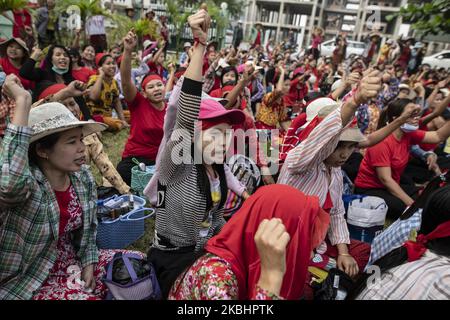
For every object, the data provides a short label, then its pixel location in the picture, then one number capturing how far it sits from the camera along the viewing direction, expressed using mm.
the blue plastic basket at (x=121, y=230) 2955
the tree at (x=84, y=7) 10359
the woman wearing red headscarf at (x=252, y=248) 1424
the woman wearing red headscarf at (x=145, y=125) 3928
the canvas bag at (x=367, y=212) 3078
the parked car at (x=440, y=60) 18641
